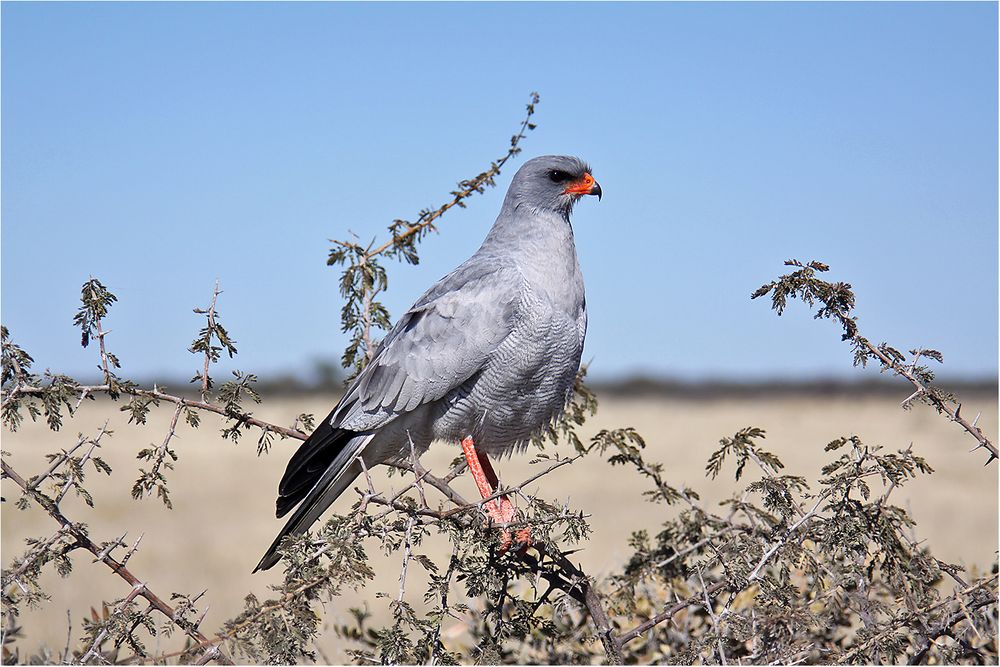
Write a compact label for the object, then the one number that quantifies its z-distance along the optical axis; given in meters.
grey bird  8.66
